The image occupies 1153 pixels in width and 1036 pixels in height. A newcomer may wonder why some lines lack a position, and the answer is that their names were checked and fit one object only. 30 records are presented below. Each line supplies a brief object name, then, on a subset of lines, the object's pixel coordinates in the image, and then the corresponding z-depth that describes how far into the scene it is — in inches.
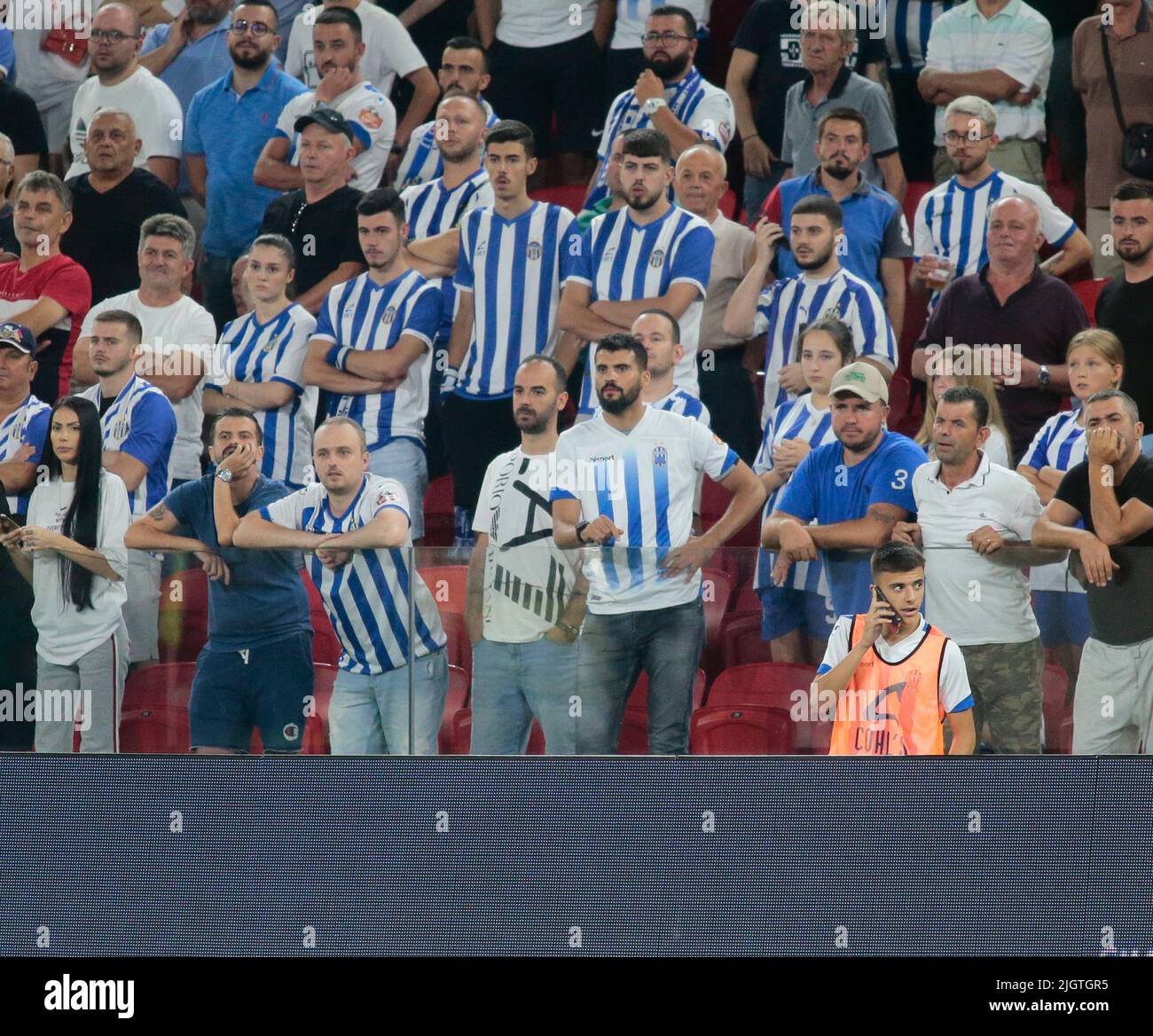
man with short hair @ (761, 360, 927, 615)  543.5
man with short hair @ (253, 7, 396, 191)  796.6
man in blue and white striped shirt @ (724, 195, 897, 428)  688.4
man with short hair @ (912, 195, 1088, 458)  677.9
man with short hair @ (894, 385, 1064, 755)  528.4
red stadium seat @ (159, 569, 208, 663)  538.0
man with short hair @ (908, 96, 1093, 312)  727.1
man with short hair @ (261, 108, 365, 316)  748.6
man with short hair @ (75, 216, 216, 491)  712.4
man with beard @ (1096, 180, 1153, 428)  670.5
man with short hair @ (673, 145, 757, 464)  724.0
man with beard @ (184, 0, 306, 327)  804.6
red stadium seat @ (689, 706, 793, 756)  533.0
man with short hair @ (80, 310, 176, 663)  658.8
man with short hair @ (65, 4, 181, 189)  814.5
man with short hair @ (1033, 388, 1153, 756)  526.9
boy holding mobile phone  526.0
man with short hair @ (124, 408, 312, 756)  541.3
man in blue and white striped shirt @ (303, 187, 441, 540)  705.6
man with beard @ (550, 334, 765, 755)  538.6
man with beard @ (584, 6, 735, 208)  776.9
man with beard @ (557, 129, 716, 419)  696.4
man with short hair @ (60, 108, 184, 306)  773.9
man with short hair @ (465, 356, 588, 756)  540.1
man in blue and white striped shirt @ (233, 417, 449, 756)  539.5
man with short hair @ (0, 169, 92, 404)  737.0
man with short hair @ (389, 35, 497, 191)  796.6
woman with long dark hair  542.6
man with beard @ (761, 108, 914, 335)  727.1
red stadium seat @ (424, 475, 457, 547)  739.4
